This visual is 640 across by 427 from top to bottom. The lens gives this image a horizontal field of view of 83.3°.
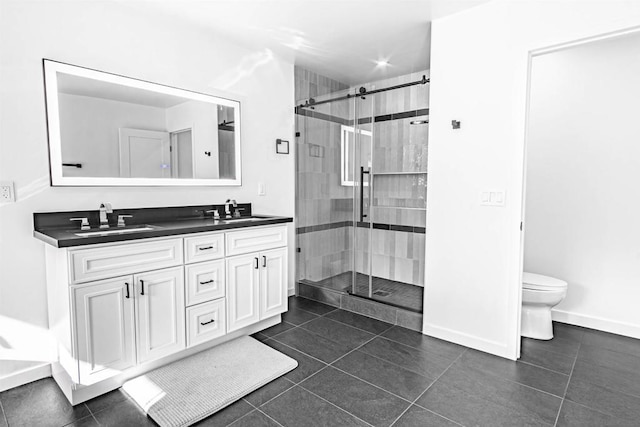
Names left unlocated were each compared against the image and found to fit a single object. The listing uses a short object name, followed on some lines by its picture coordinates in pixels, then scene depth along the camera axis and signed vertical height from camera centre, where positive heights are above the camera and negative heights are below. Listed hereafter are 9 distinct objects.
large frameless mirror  2.18 +0.40
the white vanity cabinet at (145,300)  1.85 -0.67
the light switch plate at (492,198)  2.40 -0.06
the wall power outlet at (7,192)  1.98 -0.02
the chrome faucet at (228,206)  3.01 -0.15
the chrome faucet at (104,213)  2.27 -0.16
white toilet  2.62 -0.85
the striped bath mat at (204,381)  1.82 -1.12
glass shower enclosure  3.52 -0.01
